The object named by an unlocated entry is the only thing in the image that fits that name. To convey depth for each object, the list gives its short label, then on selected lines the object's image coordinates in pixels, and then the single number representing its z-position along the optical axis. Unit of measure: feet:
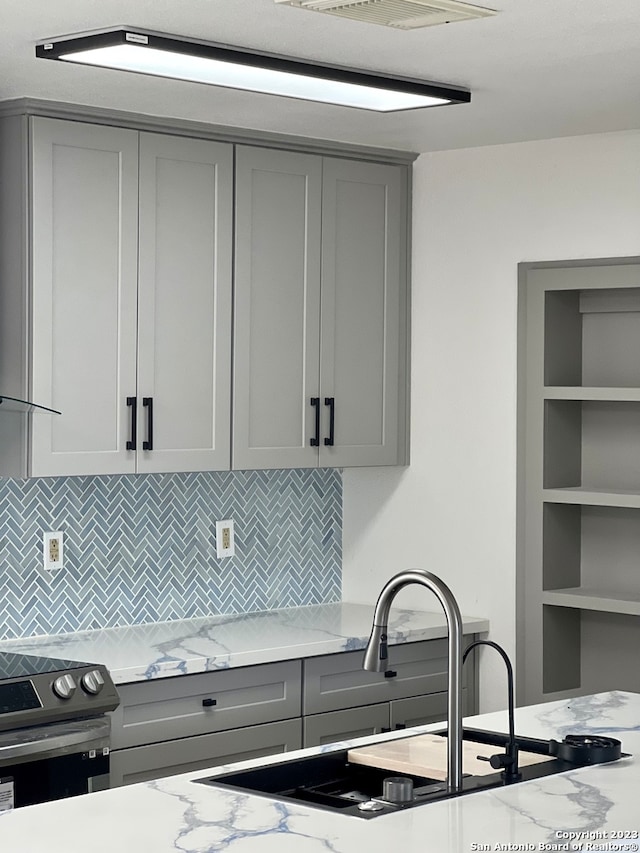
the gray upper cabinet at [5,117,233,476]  12.37
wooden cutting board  8.32
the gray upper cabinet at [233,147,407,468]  13.99
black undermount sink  7.57
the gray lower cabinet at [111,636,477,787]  11.94
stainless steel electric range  10.66
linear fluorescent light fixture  9.66
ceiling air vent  8.74
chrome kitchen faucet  7.57
